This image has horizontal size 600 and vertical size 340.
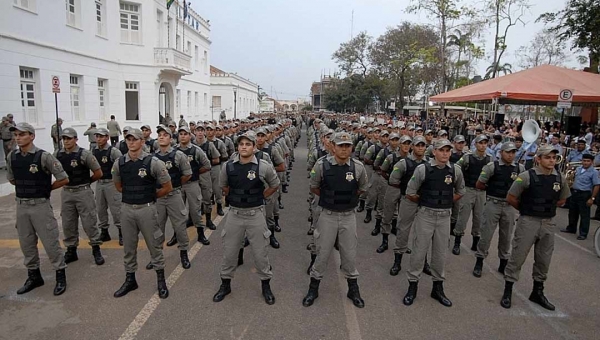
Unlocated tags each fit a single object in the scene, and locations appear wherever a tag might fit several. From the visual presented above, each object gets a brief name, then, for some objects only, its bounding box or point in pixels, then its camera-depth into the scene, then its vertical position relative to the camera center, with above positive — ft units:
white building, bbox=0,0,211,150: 45.60 +6.91
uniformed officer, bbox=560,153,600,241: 26.66 -4.39
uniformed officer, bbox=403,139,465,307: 17.13 -4.53
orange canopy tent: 42.96 +4.18
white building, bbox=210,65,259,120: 153.38 +8.21
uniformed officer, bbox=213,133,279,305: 16.66 -4.45
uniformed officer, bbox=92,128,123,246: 22.70 -4.56
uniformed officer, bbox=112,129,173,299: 16.72 -4.06
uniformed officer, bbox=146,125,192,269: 20.02 -4.29
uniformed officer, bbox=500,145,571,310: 16.75 -4.06
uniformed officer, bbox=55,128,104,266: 19.56 -4.38
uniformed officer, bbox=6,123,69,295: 16.81 -4.09
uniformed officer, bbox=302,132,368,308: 16.46 -4.22
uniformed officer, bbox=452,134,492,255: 23.43 -4.39
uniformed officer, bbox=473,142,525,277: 20.29 -4.41
